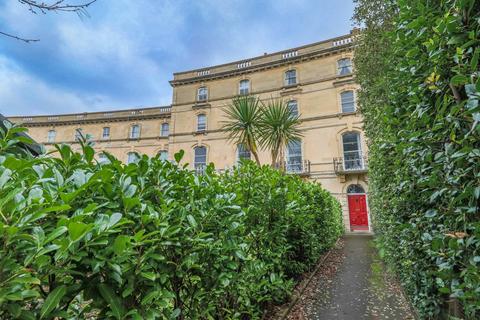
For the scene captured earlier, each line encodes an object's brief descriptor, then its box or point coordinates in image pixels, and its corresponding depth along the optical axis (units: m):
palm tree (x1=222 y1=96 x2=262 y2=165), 7.84
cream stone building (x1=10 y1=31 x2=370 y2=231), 14.32
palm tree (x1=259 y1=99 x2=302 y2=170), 7.88
